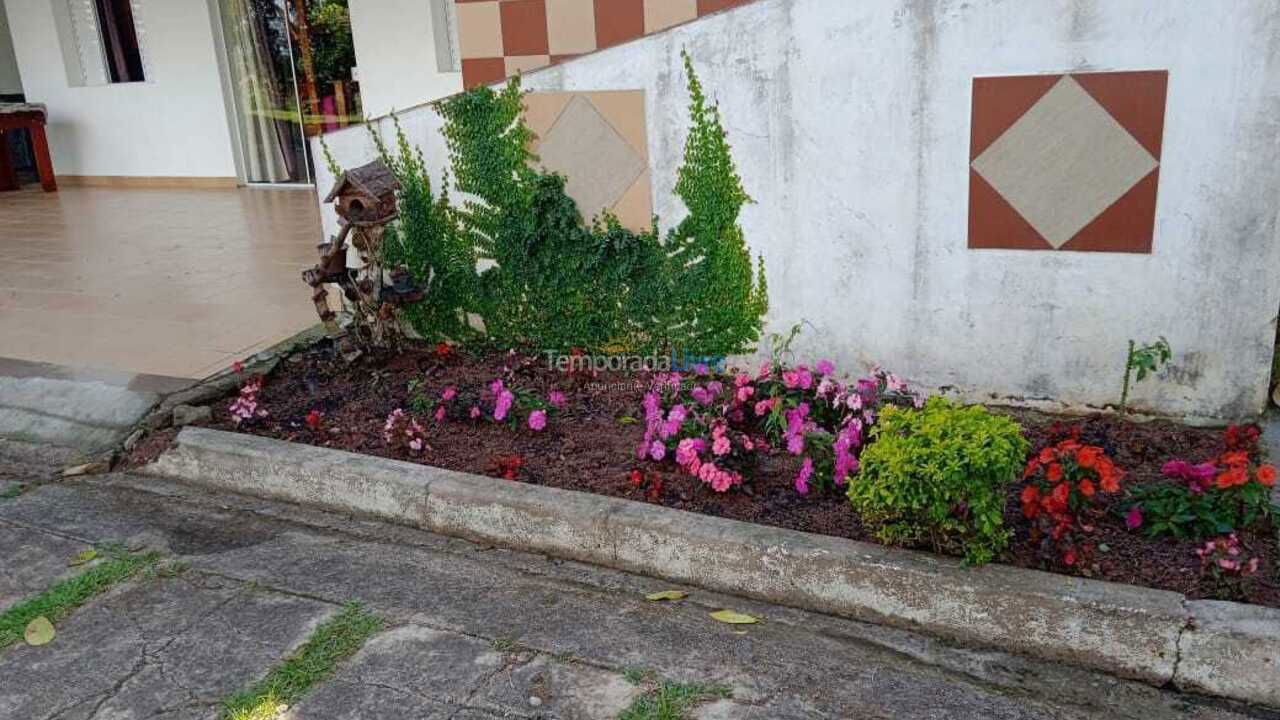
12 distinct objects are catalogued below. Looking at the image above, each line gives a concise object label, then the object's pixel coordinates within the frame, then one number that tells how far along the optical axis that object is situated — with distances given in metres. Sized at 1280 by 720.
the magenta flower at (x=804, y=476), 3.74
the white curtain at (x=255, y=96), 11.41
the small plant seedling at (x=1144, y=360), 3.97
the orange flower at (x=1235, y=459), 3.14
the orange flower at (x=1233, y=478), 3.12
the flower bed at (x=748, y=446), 3.22
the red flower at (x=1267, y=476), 3.12
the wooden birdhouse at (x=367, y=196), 4.94
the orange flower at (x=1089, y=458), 3.19
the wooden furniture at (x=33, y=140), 11.95
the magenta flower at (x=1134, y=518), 3.36
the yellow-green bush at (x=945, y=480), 3.08
